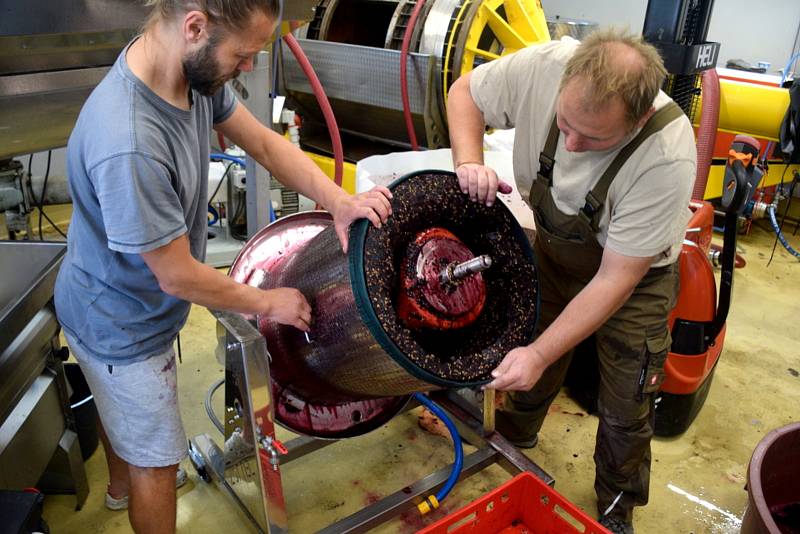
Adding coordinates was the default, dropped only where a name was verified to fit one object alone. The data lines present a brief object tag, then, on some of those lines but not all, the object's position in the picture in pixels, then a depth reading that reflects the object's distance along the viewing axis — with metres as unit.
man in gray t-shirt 1.00
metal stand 1.27
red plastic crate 1.39
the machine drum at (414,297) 1.08
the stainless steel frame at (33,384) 1.34
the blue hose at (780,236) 3.19
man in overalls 1.22
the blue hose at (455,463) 1.70
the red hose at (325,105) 2.26
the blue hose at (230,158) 2.88
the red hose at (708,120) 2.79
